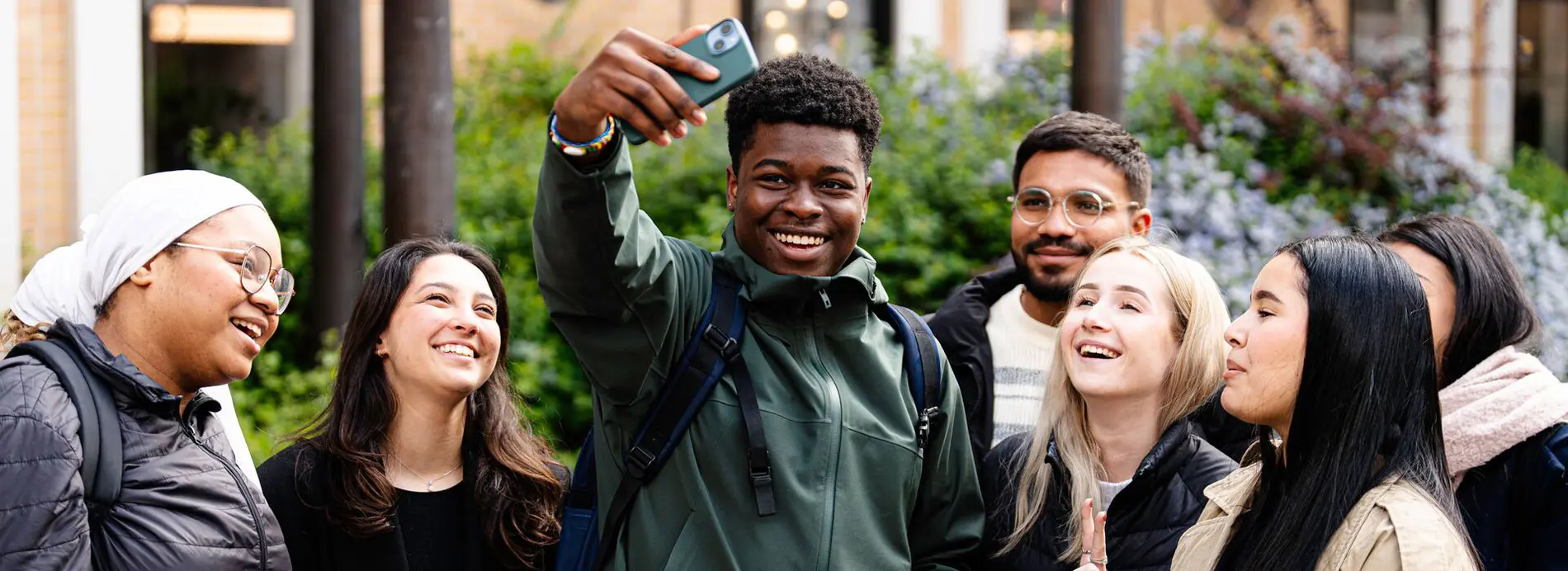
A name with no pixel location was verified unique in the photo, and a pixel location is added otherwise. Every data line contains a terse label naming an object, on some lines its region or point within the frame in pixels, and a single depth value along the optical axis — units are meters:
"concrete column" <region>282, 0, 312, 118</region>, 9.18
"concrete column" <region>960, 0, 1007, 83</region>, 10.09
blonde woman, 3.15
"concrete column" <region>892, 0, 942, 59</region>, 9.93
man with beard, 3.77
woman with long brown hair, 3.23
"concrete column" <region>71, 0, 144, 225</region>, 7.27
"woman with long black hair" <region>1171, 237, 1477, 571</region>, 2.39
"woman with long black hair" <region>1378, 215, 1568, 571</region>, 3.02
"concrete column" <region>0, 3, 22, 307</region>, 6.79
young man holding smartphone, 2.59
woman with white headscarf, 2.27
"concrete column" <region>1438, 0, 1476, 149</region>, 11.71
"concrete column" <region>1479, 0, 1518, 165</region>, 12.09
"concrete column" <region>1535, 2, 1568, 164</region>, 13.48
